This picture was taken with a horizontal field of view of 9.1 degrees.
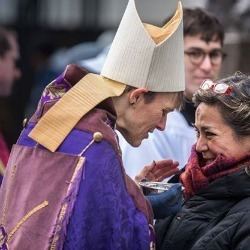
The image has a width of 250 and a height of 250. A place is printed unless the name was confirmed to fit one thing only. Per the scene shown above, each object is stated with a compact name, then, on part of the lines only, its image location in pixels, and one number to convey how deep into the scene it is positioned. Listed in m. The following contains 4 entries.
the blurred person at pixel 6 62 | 11.19
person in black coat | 5.51
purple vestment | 5.30
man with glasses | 7.50
